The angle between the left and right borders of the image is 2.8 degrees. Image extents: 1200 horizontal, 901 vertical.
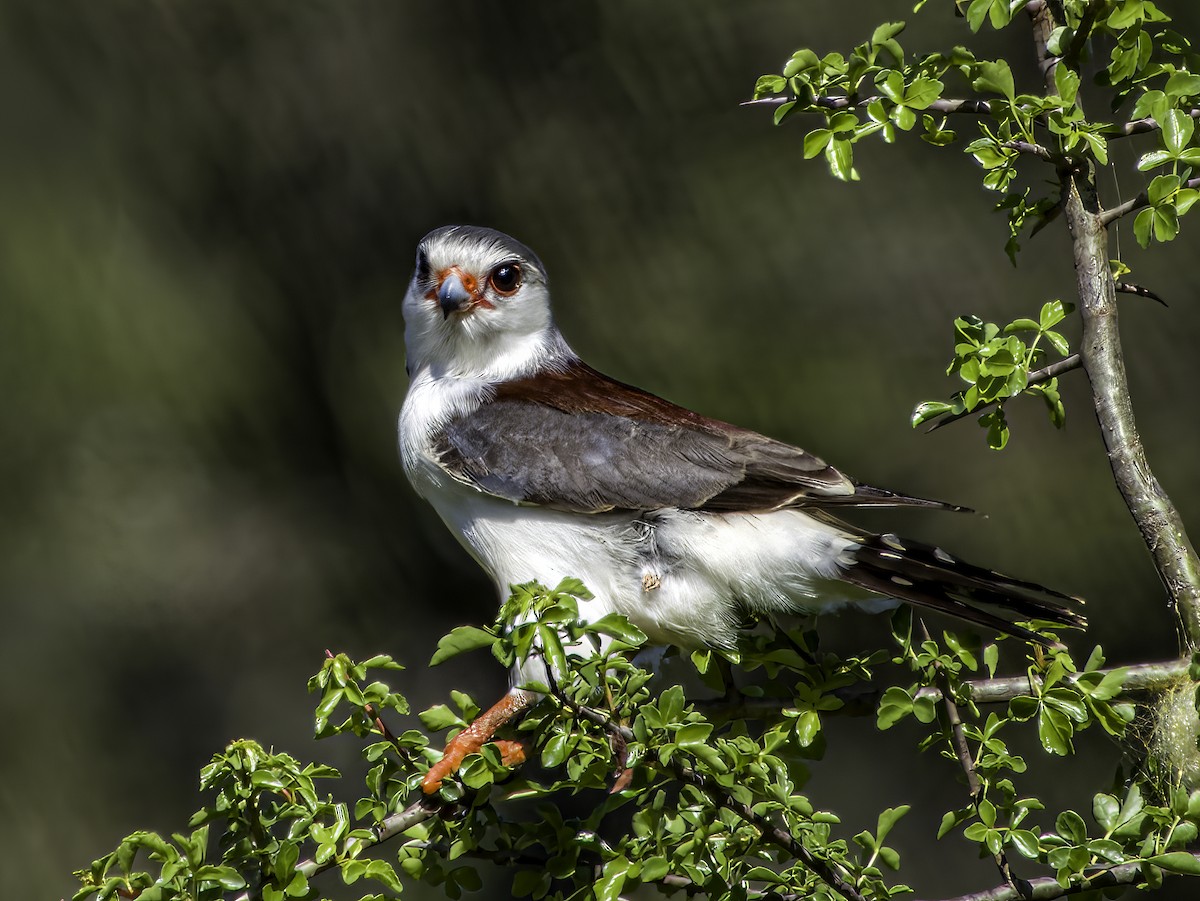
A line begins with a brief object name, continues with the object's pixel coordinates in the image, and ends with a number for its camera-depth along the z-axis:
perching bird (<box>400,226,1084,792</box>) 4.83
